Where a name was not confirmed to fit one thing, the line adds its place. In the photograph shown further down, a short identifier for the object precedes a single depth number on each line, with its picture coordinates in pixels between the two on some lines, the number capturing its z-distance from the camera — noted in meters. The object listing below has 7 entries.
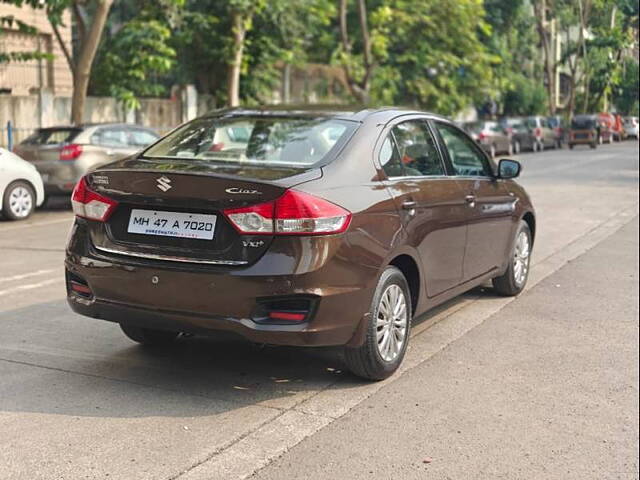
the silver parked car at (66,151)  14.74
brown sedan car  4.56
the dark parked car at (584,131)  41.84
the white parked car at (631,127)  56.24
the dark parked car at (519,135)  36.88
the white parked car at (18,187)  13.19
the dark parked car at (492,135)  33.16
